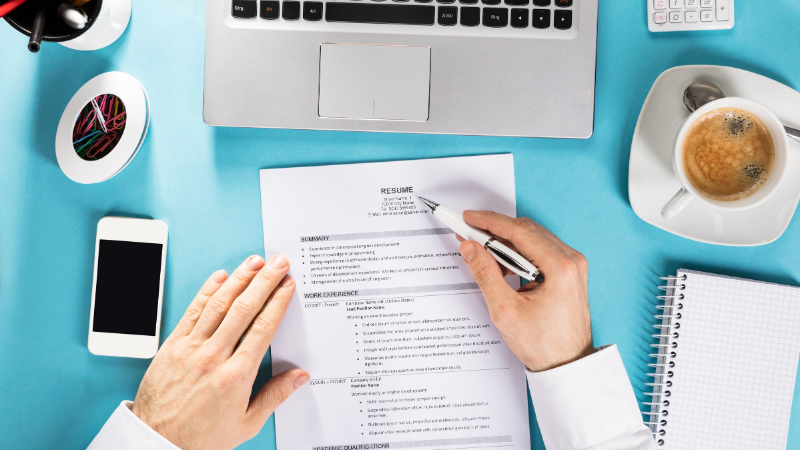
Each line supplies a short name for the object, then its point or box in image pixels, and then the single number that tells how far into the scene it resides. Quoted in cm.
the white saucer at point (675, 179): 67
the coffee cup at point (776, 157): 59
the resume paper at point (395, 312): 71
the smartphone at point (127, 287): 71
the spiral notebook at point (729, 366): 69
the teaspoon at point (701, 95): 65
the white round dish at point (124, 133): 70
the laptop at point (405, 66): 64
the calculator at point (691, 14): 68
